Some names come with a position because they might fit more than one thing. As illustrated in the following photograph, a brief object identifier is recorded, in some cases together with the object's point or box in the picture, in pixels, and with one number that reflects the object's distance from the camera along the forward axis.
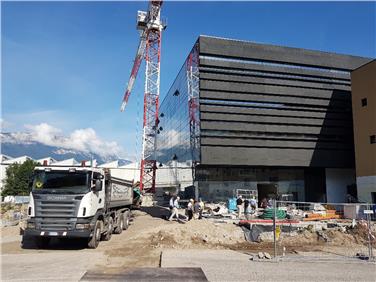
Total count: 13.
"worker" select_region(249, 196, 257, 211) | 30.13
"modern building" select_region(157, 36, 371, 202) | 44.38
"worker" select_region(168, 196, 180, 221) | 25.66
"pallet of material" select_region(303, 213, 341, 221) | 24.92
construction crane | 55.62
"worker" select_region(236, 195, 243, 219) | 28.03
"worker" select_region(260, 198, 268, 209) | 32.24
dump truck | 14.59
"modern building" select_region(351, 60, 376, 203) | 40.00
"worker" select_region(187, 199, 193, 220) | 24.64
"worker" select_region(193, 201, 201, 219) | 25.19
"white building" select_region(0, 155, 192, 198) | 48.69
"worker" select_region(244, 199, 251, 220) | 26.19
